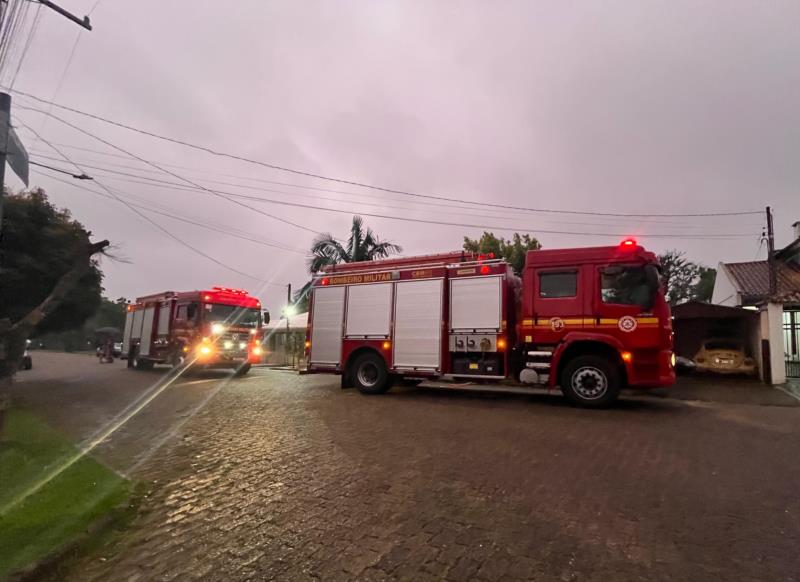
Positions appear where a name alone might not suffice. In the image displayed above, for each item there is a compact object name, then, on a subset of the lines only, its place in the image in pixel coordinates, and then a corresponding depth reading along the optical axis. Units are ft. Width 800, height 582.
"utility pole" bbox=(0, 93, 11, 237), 20.54
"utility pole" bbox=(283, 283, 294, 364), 94.18
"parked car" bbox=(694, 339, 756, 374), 51.47
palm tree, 80.18
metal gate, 56.11
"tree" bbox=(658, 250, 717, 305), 134.62
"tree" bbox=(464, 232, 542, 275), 80.84
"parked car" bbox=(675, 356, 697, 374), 50.93
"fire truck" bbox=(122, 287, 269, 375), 57.98
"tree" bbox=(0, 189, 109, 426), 39.24
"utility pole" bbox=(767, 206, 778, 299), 57.93
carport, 53.01
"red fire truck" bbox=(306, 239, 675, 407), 30.60
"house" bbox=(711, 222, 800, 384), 46.03
